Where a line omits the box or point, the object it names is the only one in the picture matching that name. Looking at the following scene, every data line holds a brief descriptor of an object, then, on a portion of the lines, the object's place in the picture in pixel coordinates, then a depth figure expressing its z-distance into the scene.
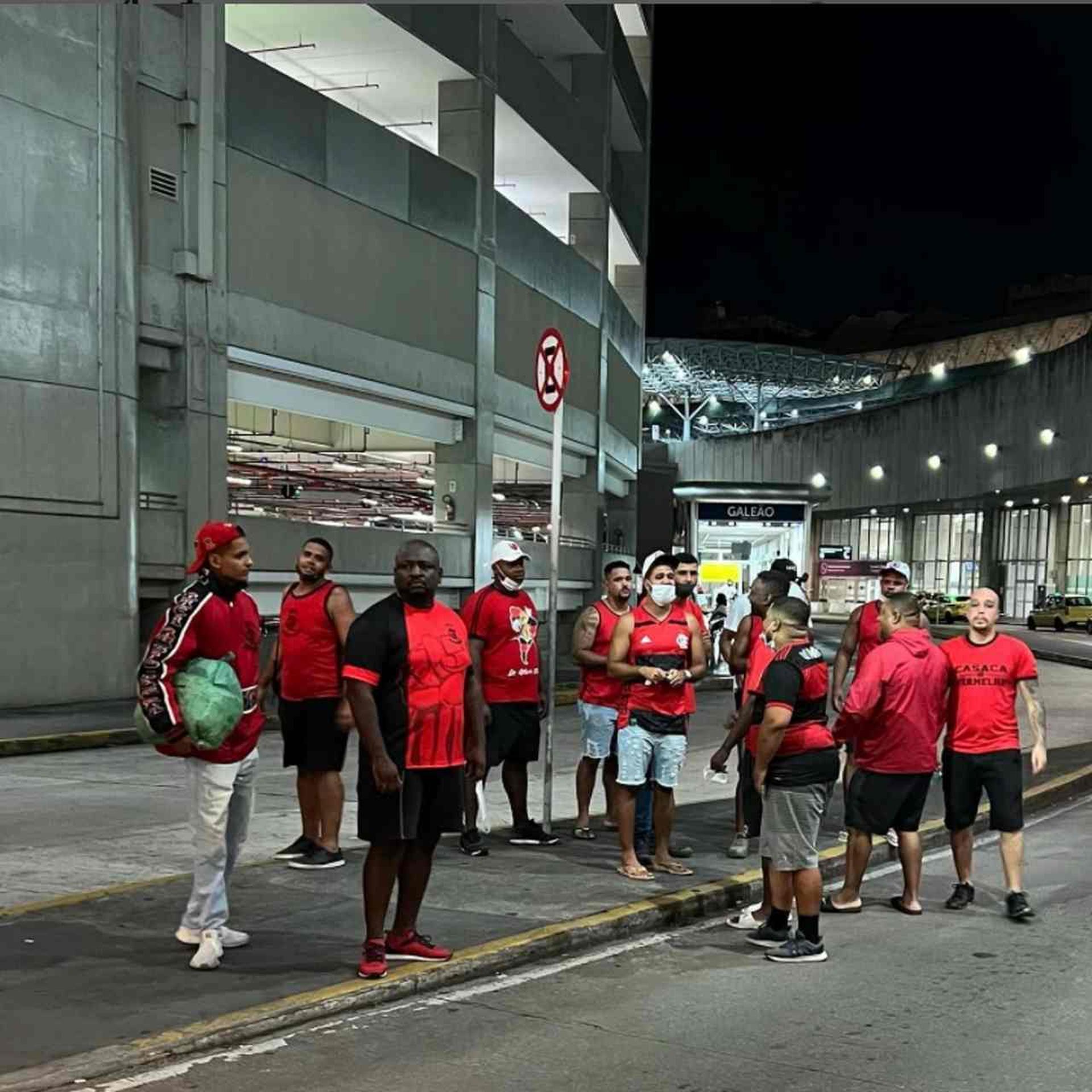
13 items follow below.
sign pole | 9.50
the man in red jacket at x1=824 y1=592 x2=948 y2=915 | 8.01
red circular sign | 10.05
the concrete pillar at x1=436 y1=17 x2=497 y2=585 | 25.14
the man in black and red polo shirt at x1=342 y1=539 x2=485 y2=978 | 6.07
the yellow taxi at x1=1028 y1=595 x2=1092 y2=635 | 55.19
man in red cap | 6.05
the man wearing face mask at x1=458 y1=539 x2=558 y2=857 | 9.08
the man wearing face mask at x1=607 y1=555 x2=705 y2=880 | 8.41
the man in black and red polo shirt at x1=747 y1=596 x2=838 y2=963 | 6.82
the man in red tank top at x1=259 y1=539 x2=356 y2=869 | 8.45
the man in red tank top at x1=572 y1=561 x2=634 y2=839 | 9.28
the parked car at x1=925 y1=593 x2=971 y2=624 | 60.62
